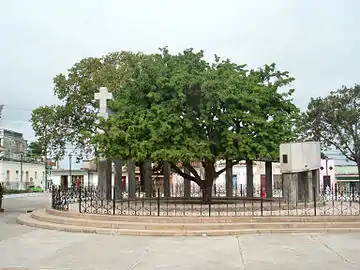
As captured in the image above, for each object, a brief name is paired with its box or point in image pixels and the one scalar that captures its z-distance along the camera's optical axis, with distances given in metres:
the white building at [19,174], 55.97
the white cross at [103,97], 24.01
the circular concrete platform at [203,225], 14.27
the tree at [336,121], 30.70
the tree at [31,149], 70.62
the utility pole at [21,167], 60.29
